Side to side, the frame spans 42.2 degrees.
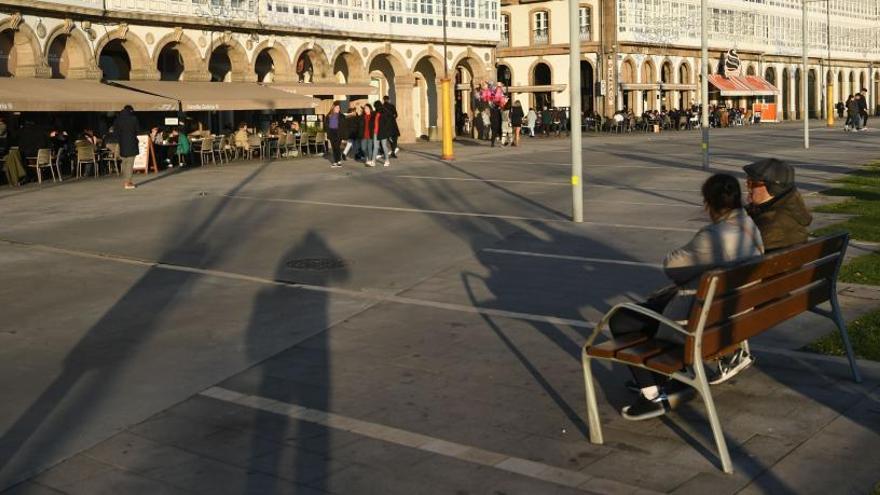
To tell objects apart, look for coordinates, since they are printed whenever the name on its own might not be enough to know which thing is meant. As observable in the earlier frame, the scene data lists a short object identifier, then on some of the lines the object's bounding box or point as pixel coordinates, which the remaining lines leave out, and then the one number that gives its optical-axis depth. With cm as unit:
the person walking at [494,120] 4178
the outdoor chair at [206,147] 3241
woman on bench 639
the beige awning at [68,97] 2603
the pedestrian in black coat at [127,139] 2367
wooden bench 570
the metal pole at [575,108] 1544
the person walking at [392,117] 3073
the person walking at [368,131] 2977
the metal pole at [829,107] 5778
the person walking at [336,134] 2998
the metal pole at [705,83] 2579
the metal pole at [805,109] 3326
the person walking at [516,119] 4219
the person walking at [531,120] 5405
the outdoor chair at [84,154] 2805
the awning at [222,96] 3212
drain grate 1228
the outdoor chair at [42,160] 2655
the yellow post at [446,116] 3244
